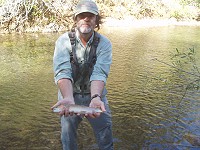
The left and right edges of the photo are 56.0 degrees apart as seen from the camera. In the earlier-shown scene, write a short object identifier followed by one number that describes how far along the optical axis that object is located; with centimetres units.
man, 215
